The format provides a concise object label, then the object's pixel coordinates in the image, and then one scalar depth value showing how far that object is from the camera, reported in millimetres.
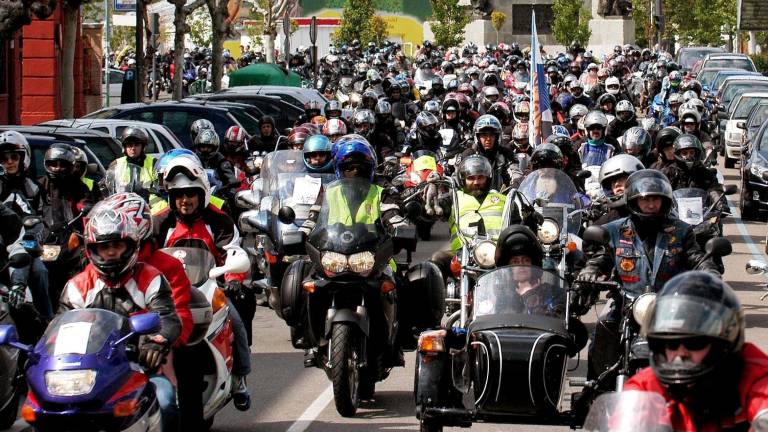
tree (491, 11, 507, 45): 87188
